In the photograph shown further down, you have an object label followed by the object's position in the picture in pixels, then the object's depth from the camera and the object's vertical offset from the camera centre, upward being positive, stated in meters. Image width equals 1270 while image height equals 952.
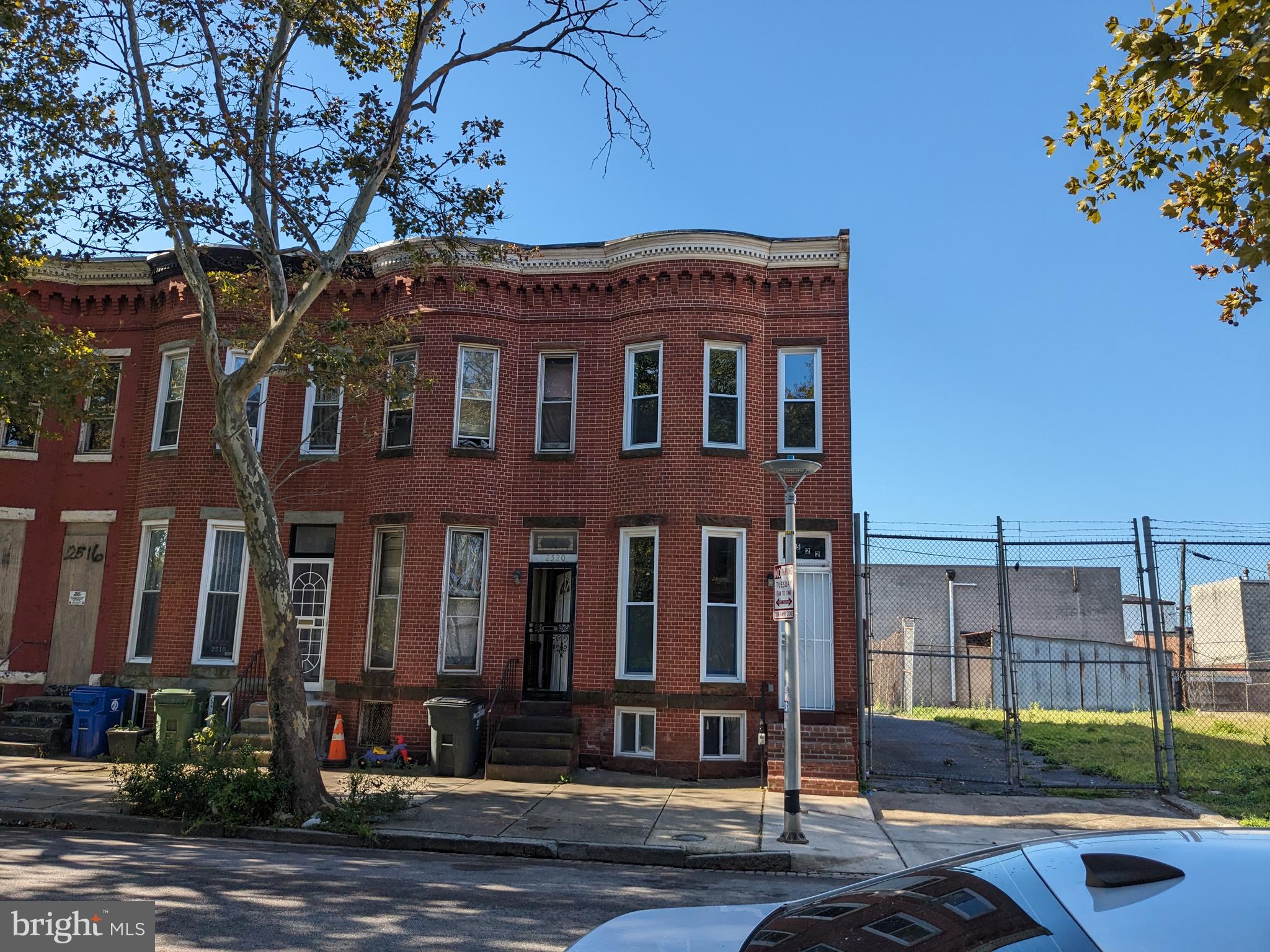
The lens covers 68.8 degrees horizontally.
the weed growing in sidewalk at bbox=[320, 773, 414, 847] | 10.30 -1.76
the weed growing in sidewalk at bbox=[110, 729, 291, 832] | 10.50 -1.55
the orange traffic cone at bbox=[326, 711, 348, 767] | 15.47 -1.61
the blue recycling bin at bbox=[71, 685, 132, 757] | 15.98 -1.20
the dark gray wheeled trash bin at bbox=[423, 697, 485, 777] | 14.80 -1.25
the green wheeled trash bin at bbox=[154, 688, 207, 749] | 15.57 -0.99
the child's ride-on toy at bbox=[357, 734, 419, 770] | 15.16 -1.65
